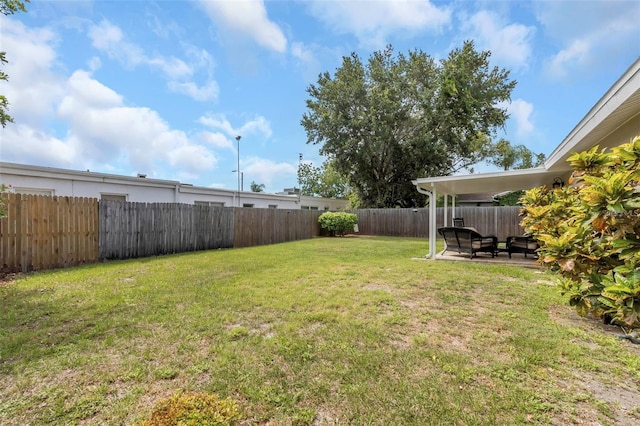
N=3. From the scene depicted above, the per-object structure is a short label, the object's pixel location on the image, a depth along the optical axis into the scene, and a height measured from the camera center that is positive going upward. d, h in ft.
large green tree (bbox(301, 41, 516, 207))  63.26 +22.20
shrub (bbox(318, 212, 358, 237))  55.98 -1.68
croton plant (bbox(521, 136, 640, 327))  7.45 -0.79
